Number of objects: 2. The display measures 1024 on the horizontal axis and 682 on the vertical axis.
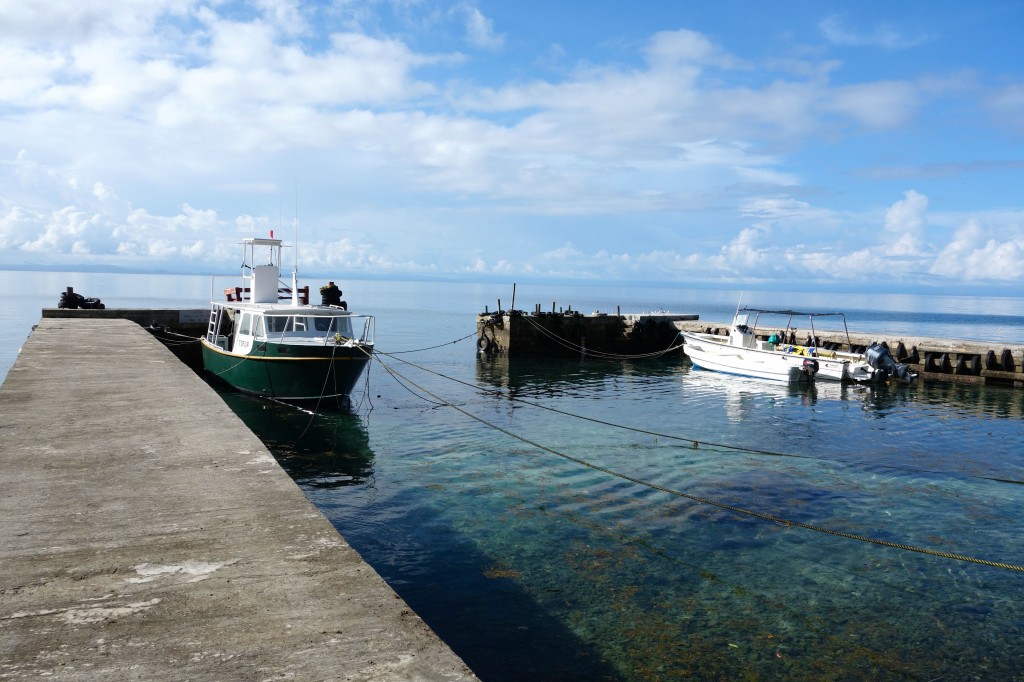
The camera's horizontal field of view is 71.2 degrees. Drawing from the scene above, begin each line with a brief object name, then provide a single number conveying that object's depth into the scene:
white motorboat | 31.80
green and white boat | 21.27
